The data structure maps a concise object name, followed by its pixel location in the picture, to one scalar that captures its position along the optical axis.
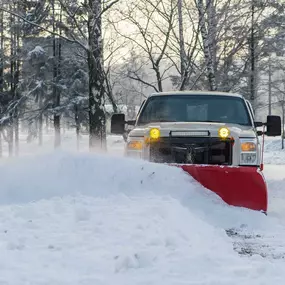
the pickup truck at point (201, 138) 11.52
